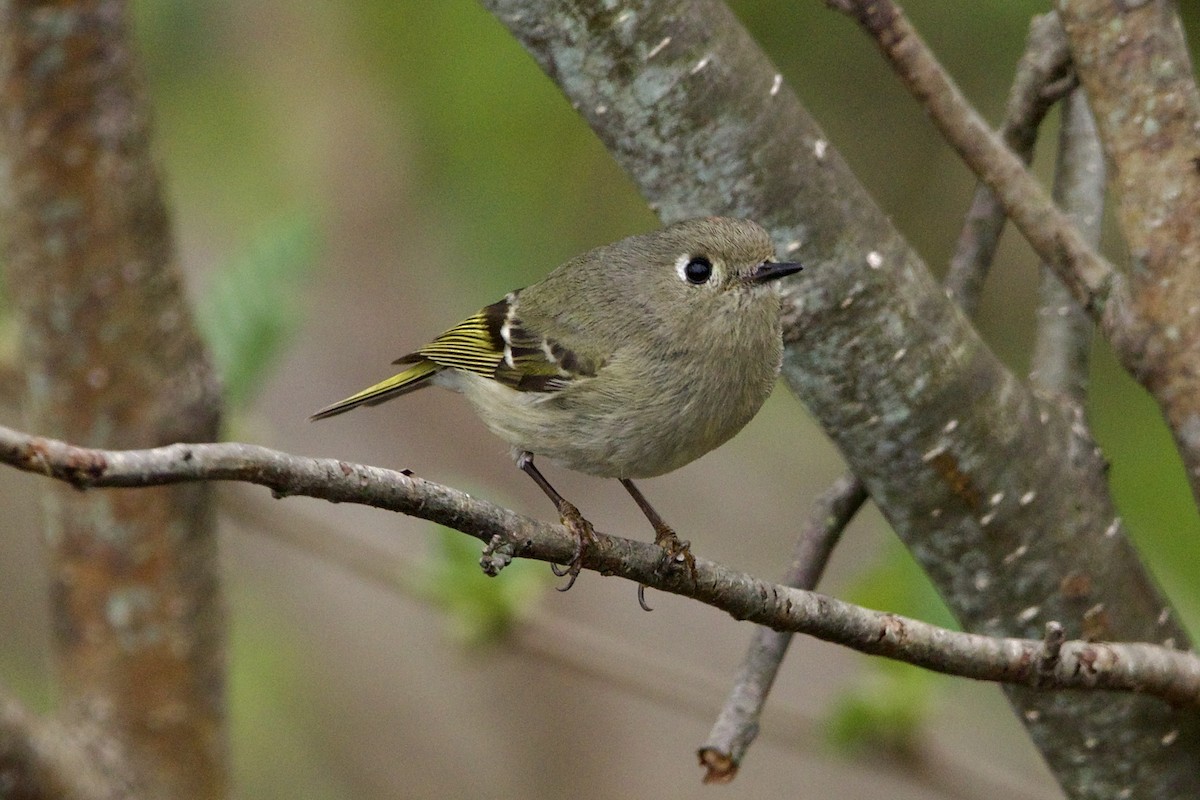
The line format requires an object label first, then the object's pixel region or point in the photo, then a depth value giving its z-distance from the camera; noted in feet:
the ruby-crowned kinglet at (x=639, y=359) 17.71
